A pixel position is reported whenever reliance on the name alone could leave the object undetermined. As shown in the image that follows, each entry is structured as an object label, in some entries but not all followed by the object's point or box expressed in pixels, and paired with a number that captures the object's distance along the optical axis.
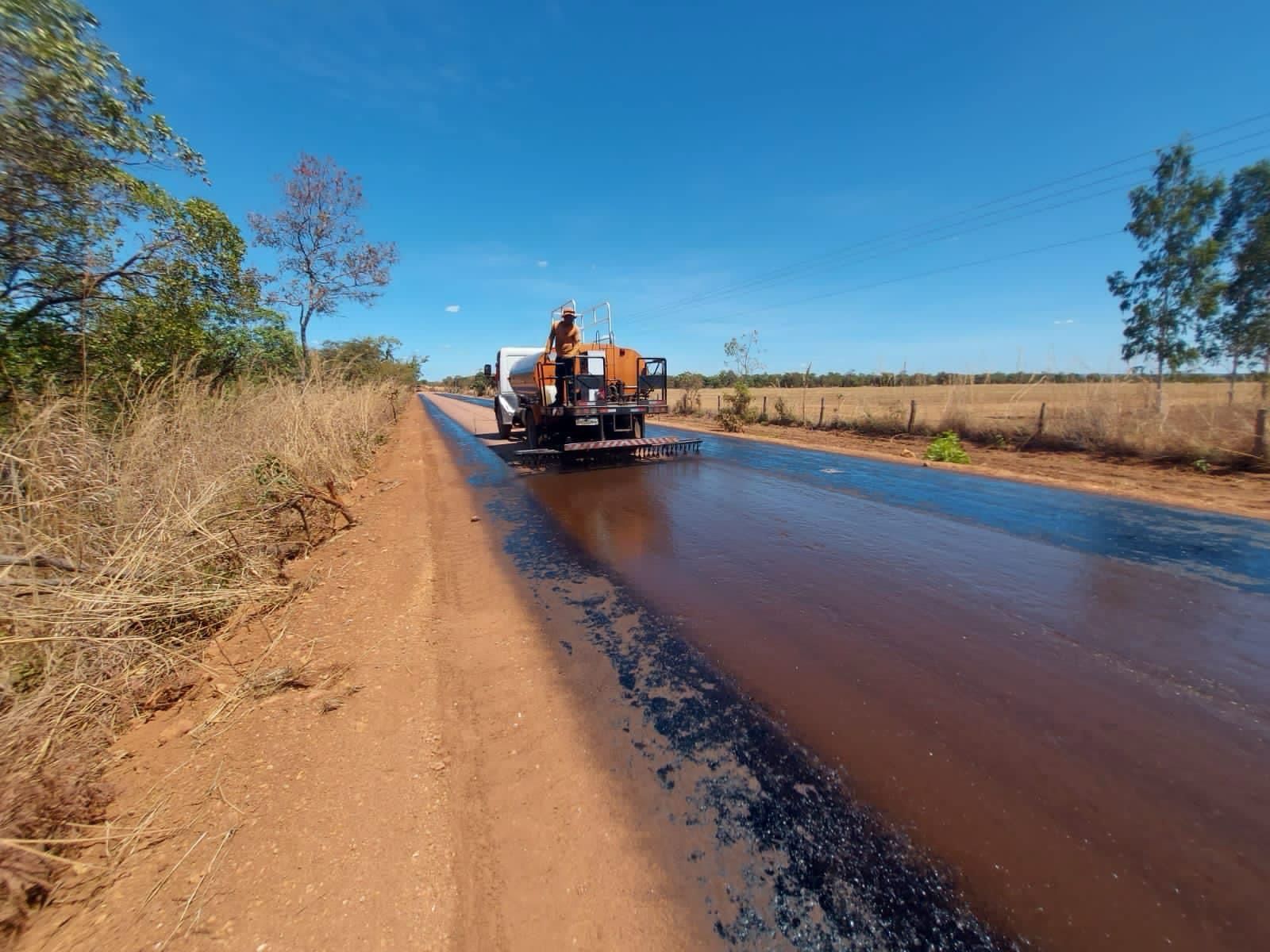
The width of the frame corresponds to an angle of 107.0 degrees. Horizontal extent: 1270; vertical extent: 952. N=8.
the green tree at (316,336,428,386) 22.83
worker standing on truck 9.94
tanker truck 9.94
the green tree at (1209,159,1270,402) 11.25
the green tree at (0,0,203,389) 3.77
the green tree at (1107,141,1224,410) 12.81
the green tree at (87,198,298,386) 5.34
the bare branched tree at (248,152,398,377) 14.38
